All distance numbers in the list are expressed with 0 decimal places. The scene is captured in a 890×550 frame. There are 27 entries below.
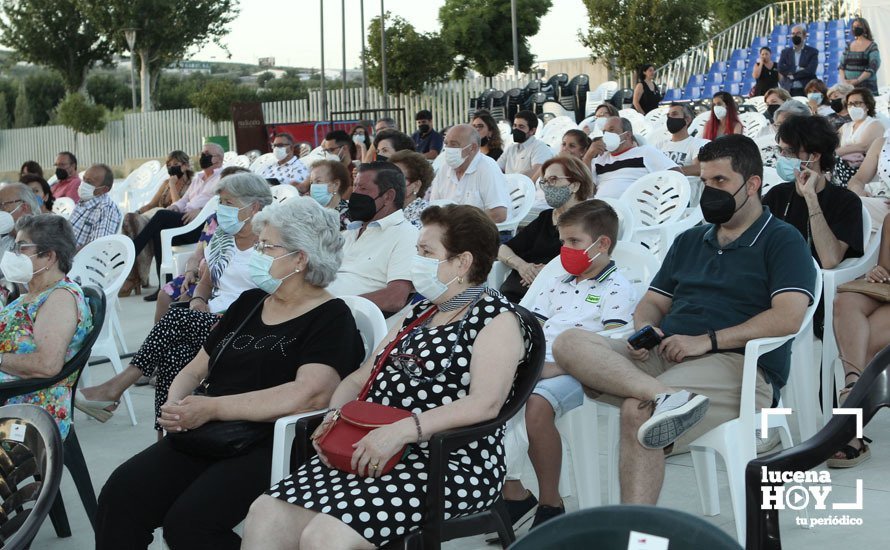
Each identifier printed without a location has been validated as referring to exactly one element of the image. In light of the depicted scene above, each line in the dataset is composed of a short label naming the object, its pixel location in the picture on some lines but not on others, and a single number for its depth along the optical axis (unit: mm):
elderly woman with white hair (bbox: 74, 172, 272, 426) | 4414
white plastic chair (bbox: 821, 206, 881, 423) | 4227
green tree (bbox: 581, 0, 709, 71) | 23547
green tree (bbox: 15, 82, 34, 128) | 38906
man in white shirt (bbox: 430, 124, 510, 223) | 6684
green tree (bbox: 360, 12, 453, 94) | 20625
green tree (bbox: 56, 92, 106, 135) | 27906
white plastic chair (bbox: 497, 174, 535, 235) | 7125
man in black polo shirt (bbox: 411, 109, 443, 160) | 11375
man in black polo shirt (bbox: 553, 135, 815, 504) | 3148
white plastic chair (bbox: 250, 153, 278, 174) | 11852
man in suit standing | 13883
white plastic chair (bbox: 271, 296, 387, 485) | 3105
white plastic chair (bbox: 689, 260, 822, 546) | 3197
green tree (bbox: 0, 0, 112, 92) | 31875
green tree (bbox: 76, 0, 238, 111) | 30609
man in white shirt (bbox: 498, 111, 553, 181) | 8664
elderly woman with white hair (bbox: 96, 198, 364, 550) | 3035
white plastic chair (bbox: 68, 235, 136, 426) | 6375
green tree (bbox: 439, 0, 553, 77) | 26703
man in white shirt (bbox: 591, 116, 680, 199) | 7227
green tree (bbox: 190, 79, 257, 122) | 26016
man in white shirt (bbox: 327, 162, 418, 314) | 4699
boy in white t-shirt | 3893
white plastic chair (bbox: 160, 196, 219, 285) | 8352
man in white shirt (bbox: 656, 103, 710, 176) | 8484
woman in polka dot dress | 2693
